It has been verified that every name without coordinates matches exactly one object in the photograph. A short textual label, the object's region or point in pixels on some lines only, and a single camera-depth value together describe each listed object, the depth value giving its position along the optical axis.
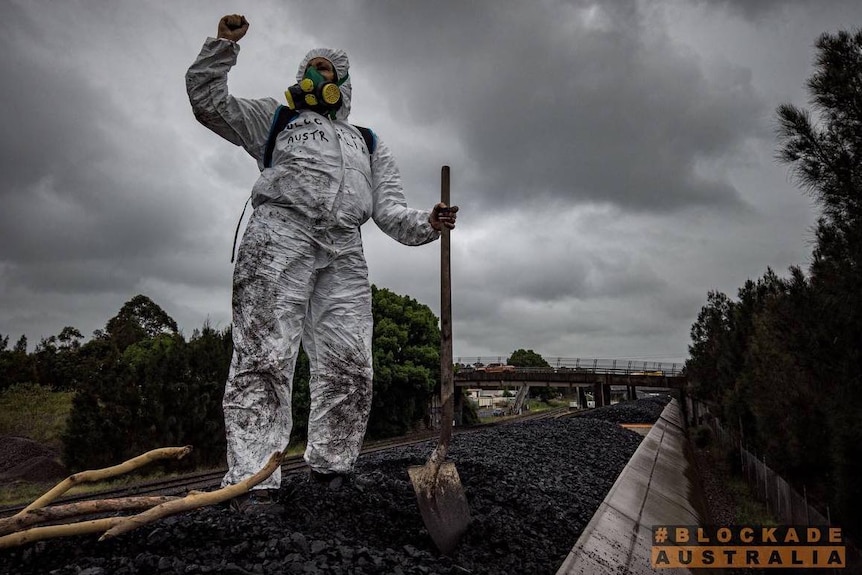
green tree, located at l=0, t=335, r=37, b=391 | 20.17
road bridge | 36.47
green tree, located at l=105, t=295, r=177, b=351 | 37.62
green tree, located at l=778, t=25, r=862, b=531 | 5.50
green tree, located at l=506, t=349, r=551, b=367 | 94.62
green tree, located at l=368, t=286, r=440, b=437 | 20.20
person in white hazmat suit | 2.53
